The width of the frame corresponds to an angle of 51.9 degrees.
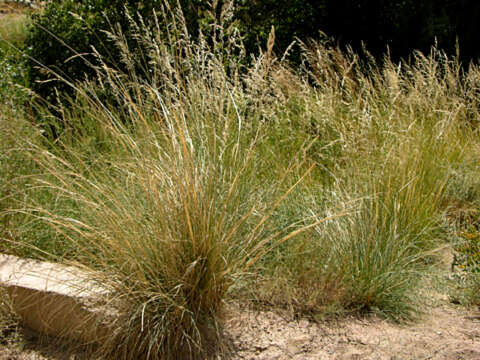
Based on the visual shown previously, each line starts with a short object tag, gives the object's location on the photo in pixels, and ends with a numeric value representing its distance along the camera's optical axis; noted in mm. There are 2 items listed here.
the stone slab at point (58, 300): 2387
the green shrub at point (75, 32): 5730
